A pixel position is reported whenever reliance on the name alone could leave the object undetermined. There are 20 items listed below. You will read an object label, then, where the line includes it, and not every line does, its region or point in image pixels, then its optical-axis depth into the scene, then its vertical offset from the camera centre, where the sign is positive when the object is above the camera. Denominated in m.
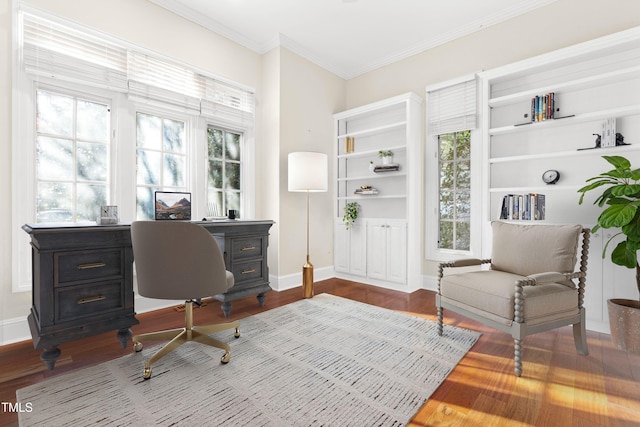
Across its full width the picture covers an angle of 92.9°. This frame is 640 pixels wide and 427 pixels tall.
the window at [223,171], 3.66 +0.48
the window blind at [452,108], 3.49 +1.24
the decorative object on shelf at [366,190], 4.23 +0.29
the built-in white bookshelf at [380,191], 3.84 +0.27
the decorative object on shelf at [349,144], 4.58 +1.00
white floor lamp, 3.50 +0.41
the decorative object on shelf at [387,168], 3.97 +0.57
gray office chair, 1.87 -0.33
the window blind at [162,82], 2.94 +1.32
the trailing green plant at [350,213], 4.34 -0.04
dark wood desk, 1.99 -0.53
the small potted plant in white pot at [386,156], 4.09 +0.74
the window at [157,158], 3.08 +0.54
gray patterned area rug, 1.49 -1.01
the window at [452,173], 3.51 +0.47
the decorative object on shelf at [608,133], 2.59 +0.68
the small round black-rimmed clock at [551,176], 2.93 +0.34
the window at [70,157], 2.52 +0.46
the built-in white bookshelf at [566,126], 2.61 +0.83
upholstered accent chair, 1.92 -0.51
